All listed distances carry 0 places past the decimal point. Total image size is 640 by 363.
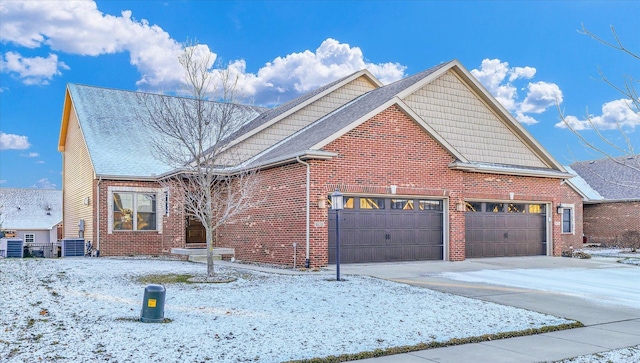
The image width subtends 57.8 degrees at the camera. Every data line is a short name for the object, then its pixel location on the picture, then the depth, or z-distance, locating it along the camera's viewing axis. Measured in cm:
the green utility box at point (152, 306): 879
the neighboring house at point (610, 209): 3444
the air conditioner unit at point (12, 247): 2364
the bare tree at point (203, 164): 1467
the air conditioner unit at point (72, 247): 2308
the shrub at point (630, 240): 3285
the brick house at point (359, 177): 1791
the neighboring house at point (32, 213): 4873
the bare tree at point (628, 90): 621
